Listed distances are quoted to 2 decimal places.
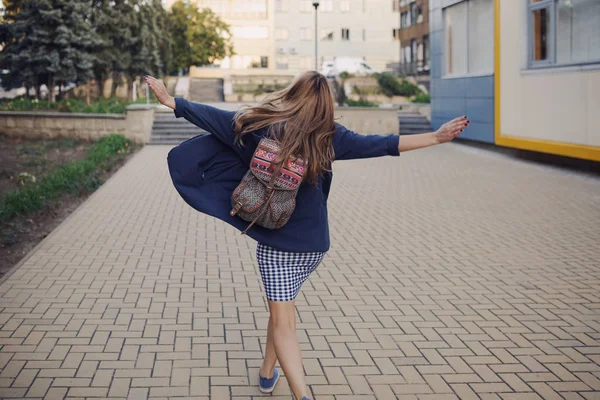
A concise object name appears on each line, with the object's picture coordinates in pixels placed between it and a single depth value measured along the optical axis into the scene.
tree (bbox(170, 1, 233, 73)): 54.01
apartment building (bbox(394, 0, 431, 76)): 57.50
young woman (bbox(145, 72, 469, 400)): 3.70
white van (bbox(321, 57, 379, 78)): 46.43
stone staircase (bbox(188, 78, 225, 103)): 44.81
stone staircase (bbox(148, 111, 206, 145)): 22.56
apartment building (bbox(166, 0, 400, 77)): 71.38
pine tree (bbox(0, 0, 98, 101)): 26.61
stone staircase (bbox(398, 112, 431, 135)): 24.47
